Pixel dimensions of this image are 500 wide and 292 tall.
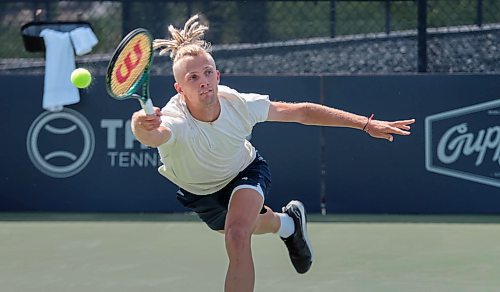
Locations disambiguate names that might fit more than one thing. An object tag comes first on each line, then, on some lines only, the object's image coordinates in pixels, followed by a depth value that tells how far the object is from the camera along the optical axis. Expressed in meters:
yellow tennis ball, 8.39
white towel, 17.22
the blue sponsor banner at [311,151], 16.86
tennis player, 9.33
